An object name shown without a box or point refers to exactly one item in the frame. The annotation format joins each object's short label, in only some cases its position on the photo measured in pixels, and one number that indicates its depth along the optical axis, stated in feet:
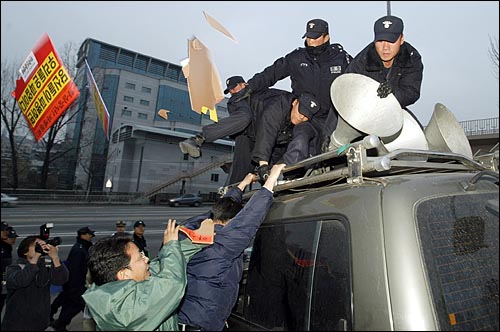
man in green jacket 5.47
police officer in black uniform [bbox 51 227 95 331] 16.81
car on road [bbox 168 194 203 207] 107.55
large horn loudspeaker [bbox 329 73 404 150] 6.27
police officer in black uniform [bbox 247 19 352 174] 10.90
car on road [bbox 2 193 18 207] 87.29
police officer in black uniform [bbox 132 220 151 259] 26.21
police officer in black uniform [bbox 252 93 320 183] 9.49
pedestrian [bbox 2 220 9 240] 18.88
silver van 3.92
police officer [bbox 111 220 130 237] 28.66
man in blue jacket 6.52
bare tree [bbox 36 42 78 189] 107.65
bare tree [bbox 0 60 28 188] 94.99
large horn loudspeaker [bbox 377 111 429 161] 7.52
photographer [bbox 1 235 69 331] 12.73
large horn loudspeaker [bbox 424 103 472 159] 7.73
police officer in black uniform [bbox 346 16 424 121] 7.97
